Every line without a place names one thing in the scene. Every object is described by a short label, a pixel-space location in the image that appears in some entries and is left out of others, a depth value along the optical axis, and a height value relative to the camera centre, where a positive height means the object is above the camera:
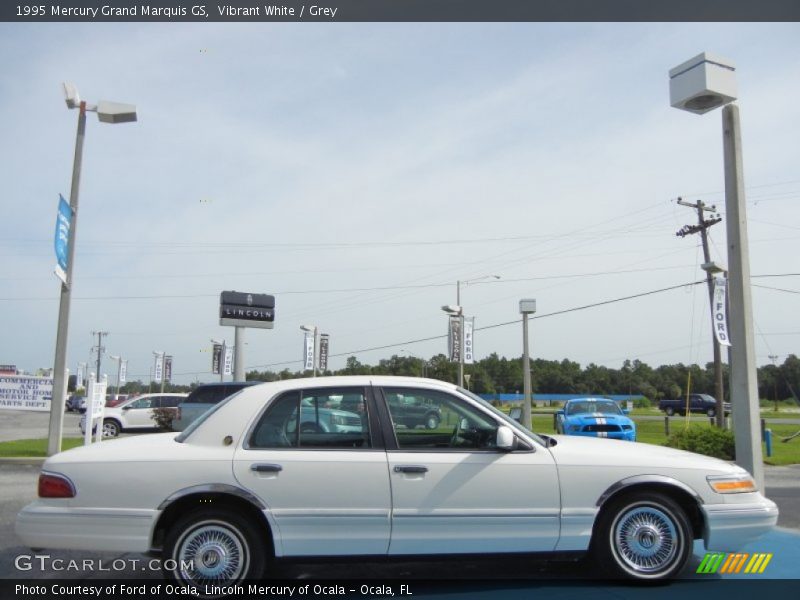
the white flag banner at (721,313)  19.23 +2.27
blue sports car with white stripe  16.67 -0.62
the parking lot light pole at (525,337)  21.86 +1.84
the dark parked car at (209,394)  19.84 -0.02
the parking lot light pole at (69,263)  15.12 +2.85
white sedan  5.08 -0.71
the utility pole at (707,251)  25.76 +6.35
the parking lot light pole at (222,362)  46.75 +2.03
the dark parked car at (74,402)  52.04 -0.74
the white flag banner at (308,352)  37.00 +2.14
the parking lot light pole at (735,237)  7.77 +1.84
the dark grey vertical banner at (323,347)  37.81 +2.44
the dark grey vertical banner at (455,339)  31.38 +2.46
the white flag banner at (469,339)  33.19 +2.61
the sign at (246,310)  29.47 +3.43
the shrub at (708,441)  15.05 -0.92
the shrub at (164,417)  24.95 -0.82
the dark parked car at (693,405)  56.03 -0.57
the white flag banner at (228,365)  48.25 +1.89
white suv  25.42 -0.71
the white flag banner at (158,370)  64.69 +2.04
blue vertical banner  15.52 +3.36
